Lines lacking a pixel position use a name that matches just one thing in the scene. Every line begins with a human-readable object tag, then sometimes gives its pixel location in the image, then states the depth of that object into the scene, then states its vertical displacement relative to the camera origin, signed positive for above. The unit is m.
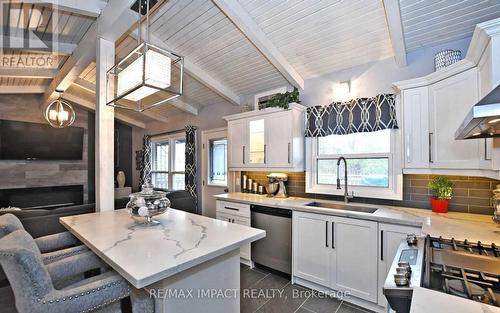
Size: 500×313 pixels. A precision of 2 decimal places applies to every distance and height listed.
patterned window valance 2.45 +0.48
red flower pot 2.17 -0.45
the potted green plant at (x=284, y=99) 3.01 +0.78
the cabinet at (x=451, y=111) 1.48 +0.40
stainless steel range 0.92 -0.52
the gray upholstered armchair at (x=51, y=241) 1.45 -0.67
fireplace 4.65 -0.84
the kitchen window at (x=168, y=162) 5.42 -0.10
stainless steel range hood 0.97 +0.18
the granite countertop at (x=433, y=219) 1.54 -0.51
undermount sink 2.56 -0.57
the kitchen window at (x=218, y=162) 4.39 -0.08
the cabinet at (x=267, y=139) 3.01 +0.26
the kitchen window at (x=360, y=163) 2.53 -0.07
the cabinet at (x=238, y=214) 3.06 -0.77
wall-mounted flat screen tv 4.55 +0.34
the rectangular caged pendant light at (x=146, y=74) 1.48 +0.57
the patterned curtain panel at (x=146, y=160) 6.12 -0.06
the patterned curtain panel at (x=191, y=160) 4.64 -0.04
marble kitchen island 1.12 -0.52
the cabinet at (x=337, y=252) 2.15 -0.95
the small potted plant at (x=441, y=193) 2.15 -0.32
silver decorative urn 1.75 -0.36
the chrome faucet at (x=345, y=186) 2.71 -0.34
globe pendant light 3.60 +0.70
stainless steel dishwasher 2.72 -0.99
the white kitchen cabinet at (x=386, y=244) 2.00 -0.76
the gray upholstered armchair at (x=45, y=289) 1.06 -0.65
